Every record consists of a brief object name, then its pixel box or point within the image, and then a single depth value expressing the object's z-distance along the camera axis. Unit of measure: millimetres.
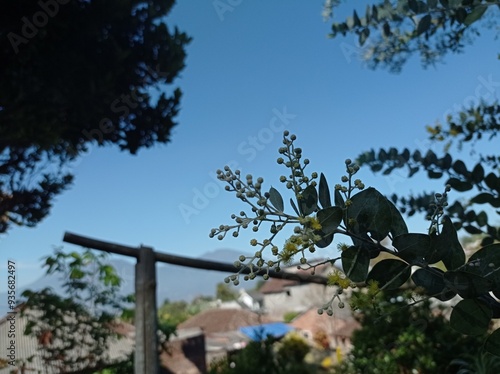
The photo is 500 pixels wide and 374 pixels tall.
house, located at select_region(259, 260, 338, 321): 30250
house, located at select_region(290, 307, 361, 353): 12111
